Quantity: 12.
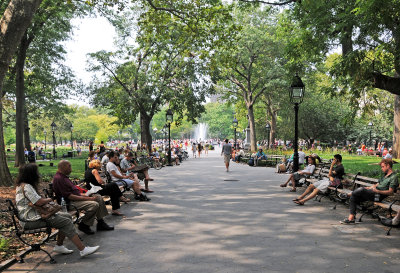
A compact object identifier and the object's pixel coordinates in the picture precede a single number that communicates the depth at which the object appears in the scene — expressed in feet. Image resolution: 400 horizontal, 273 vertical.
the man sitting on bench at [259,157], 73.82
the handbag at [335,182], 29.05
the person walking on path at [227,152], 59.88
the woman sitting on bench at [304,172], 36.19
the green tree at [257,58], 103.86
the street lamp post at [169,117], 79.46
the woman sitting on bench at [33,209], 15.80
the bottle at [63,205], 19.55
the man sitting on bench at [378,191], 21.83
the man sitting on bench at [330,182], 28.19
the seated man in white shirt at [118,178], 30.09
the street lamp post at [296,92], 43.38
